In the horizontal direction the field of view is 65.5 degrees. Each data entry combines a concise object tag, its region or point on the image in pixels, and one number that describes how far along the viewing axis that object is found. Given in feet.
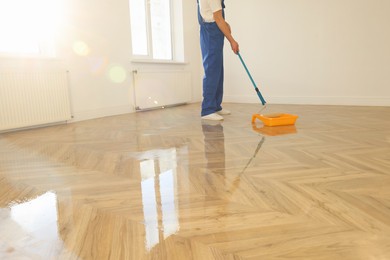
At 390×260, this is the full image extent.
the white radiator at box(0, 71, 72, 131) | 8.23
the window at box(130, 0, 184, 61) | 13.39
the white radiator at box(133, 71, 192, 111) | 12.65
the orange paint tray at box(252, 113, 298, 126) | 8.06
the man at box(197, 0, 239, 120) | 8.43
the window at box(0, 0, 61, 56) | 8.96
